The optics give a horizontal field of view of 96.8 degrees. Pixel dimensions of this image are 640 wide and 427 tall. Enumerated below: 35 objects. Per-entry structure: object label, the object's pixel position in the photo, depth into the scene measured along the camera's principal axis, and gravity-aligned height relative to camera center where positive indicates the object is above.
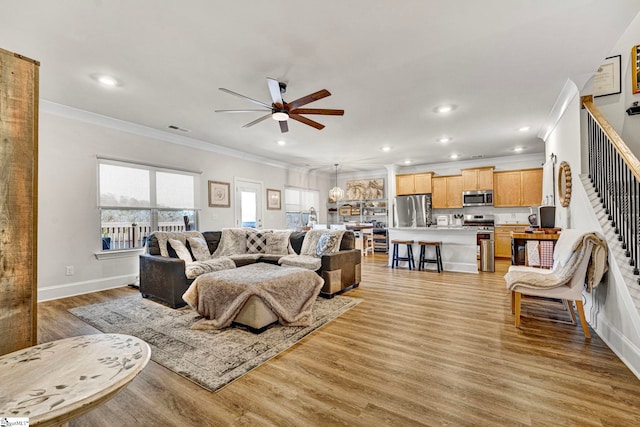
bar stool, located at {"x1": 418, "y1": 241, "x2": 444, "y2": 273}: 5.65 -0.89
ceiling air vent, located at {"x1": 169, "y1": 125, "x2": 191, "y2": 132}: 4.86 +1.55
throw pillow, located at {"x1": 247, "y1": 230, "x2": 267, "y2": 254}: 4.90 -0.46
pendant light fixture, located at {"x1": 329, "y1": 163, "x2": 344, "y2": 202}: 8.53 +0.62
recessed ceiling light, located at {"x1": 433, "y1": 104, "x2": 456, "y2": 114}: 4.15 +1.56
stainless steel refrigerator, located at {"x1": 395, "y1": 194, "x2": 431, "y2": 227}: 8.15 +0.10
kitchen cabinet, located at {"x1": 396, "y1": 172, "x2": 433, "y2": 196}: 8.23 +0.89
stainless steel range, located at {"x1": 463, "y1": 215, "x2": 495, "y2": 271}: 5.70 -0.75
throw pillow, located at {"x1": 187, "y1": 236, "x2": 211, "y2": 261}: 4.17 -0.48
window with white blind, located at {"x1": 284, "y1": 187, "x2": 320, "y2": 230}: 8.47 +0.33
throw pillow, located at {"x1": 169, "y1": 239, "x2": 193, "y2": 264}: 3.90 -0.47
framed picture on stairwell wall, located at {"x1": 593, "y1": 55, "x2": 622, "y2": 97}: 3.53 +1.67
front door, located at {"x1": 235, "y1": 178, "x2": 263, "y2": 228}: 6.70 +0.32
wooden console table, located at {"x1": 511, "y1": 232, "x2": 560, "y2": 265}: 3.91 -0.49
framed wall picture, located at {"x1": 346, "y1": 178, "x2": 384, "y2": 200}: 9.64 +0.87
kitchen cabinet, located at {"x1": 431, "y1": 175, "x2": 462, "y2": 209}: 7.95 +0.61
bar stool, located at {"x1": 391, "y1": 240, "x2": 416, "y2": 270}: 5.95 -0.89
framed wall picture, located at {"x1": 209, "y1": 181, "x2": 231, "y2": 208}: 6.04 +0.47
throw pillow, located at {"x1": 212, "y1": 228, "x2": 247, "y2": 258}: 4.71 -0.46
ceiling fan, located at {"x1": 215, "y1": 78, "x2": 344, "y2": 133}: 2.89 +1.23
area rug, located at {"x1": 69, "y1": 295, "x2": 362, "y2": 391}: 2.10 -1.12
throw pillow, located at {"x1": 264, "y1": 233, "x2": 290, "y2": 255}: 4.87 -0.50
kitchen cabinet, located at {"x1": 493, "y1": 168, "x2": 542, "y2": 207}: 7.09 +0.63
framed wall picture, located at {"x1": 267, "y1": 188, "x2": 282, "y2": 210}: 7.61 +0.44
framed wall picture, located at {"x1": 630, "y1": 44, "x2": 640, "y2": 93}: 3.36 +1.71
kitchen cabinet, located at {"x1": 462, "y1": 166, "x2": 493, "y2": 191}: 7.53 +0.92
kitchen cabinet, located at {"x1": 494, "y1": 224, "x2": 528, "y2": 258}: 7.28 -0.67
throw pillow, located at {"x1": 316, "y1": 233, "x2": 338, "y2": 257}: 4.18 -0.45
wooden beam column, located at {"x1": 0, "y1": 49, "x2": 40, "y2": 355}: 1.06 +0.06
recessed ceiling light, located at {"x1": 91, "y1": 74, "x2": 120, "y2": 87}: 3.19 +1.59
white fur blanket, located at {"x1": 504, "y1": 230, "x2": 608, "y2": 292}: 2.52 -0.50
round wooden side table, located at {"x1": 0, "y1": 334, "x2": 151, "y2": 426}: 0.72 -0.47
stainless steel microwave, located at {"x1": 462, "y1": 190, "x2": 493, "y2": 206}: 7.48 +0.40
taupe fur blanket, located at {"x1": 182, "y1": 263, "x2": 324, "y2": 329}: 2.79 -0.81
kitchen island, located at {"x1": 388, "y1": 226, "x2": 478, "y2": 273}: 5.59 -0.63
